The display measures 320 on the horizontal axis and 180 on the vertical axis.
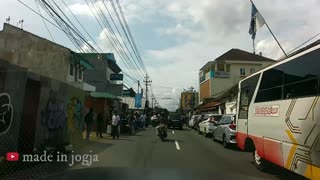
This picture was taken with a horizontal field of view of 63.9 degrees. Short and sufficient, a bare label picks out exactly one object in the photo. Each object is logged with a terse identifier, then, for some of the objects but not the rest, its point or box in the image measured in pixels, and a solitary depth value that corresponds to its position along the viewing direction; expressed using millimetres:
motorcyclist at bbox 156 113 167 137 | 14988
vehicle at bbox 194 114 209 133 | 23837
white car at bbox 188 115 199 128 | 27603
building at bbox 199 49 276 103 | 44809
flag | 13086
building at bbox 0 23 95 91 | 20307
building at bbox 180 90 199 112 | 66668
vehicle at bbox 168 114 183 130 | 26684
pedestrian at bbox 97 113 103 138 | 14673
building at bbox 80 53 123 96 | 30129
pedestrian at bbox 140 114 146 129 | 25131
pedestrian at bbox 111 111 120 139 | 14962
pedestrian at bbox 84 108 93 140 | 12635
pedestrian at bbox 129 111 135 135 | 18875
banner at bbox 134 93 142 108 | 39865
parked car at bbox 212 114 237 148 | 11816
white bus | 4825
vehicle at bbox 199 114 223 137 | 17339
